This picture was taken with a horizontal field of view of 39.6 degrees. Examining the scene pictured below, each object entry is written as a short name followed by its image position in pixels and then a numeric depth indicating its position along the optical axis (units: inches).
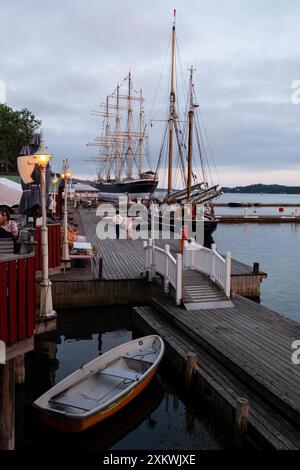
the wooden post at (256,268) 802.8
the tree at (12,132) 2406.1
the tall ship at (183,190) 1680.6
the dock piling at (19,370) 438.3
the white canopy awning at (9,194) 721.6
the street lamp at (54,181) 1066.6
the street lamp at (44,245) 402.0
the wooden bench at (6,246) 364.1
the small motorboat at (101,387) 339.3
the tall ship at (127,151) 3373.5
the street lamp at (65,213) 697.9
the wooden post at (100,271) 689.9
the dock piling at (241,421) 310.3
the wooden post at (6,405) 282.5
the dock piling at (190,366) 411.2
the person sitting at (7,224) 485.2
